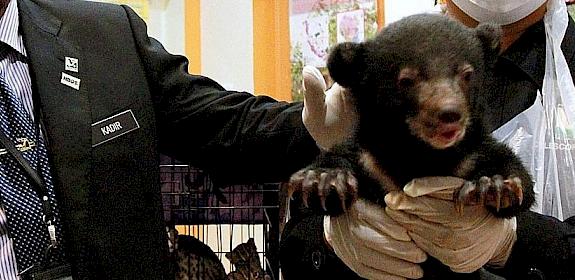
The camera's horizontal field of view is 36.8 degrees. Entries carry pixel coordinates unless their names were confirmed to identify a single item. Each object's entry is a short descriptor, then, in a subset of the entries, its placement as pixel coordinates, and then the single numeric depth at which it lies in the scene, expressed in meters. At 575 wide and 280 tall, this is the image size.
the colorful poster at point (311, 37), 3.27
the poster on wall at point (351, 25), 3.04
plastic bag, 1.45
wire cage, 2.10
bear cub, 1.18
